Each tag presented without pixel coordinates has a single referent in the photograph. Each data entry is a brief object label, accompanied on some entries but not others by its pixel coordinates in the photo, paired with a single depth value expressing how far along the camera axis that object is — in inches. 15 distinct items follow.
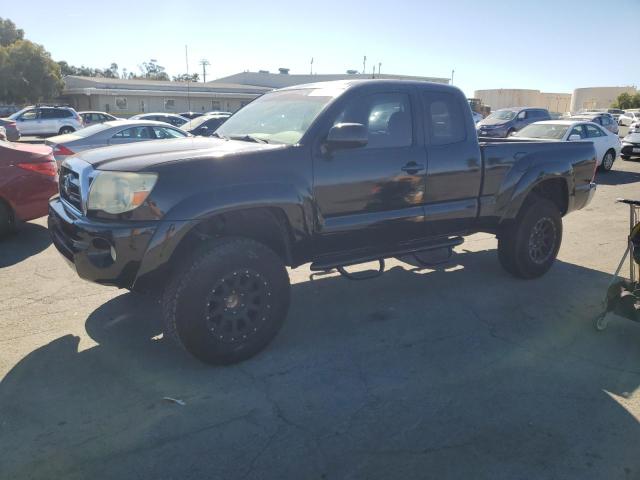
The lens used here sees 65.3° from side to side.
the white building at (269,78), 2175.2
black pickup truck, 131.1
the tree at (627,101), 2370.8
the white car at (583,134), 536.1
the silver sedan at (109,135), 404.8
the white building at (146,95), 1594.5
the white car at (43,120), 959.6
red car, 255.9
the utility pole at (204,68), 2859.3
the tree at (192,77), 3334.2
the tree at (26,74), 1680.6
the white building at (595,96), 2901.1
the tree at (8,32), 2249.0
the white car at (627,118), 1569.0
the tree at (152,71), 4096.0
